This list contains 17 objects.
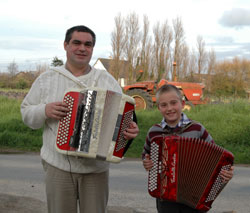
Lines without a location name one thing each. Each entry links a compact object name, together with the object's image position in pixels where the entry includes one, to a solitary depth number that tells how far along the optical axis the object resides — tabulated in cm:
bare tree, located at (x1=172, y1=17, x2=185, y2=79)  3322
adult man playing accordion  266
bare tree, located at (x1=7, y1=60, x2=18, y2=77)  3990
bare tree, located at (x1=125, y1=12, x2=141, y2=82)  2936
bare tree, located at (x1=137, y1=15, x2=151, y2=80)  2958
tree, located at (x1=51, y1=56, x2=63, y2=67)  3756
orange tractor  1438
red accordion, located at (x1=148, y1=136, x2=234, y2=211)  271
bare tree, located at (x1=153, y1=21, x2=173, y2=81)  3123
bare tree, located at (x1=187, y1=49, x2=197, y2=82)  3634
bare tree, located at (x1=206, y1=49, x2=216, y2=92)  3657
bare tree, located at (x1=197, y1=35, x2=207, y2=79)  3872
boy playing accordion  289
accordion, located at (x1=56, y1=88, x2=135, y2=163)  255
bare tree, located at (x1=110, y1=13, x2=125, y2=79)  3003
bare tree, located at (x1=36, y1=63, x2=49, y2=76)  4282
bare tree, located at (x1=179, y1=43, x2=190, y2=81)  3388
